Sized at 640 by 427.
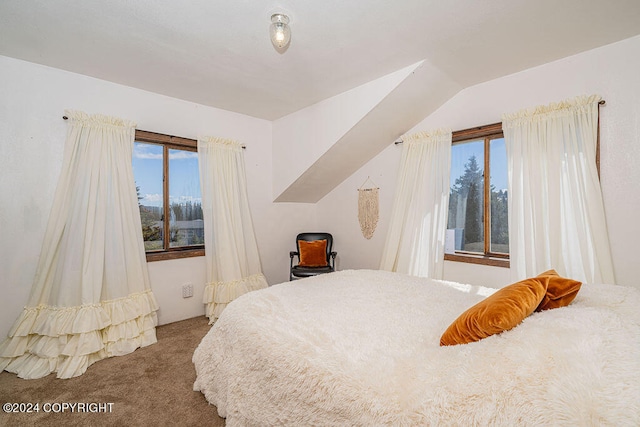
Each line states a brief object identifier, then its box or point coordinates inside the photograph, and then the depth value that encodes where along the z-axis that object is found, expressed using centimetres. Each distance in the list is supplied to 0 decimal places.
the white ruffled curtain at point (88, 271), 225
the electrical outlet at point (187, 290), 324
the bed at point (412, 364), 75
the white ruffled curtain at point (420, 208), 301
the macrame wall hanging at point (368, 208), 369
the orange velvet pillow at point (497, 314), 109
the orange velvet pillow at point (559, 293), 130
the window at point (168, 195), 305
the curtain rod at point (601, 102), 221
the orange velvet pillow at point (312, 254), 370
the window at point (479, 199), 282
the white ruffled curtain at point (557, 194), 222
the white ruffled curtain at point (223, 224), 329
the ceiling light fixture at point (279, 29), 183
